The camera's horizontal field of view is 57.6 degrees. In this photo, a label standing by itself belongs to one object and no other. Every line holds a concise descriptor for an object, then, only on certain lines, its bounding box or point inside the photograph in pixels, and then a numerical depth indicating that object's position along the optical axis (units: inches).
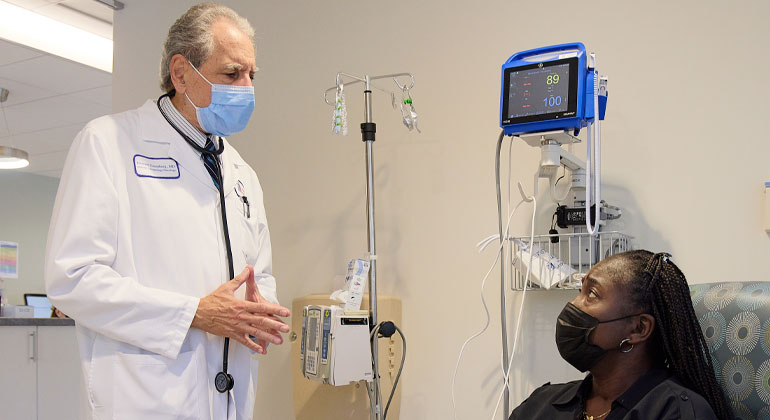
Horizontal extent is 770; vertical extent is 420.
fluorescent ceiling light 162.4
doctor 56.8
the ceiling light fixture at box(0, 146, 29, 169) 202.8
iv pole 96.4
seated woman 60.9
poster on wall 179.3
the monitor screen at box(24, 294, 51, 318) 303.6
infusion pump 92.6
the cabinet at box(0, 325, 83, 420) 123.2
